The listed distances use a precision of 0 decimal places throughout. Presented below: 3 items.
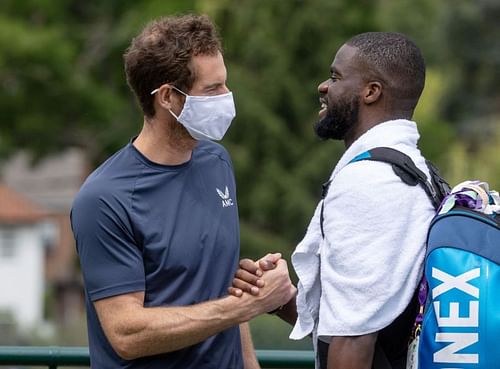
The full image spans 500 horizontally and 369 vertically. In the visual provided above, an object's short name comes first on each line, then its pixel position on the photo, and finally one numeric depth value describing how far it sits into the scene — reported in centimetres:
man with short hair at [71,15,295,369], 765
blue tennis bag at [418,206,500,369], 684
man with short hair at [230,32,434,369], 709
